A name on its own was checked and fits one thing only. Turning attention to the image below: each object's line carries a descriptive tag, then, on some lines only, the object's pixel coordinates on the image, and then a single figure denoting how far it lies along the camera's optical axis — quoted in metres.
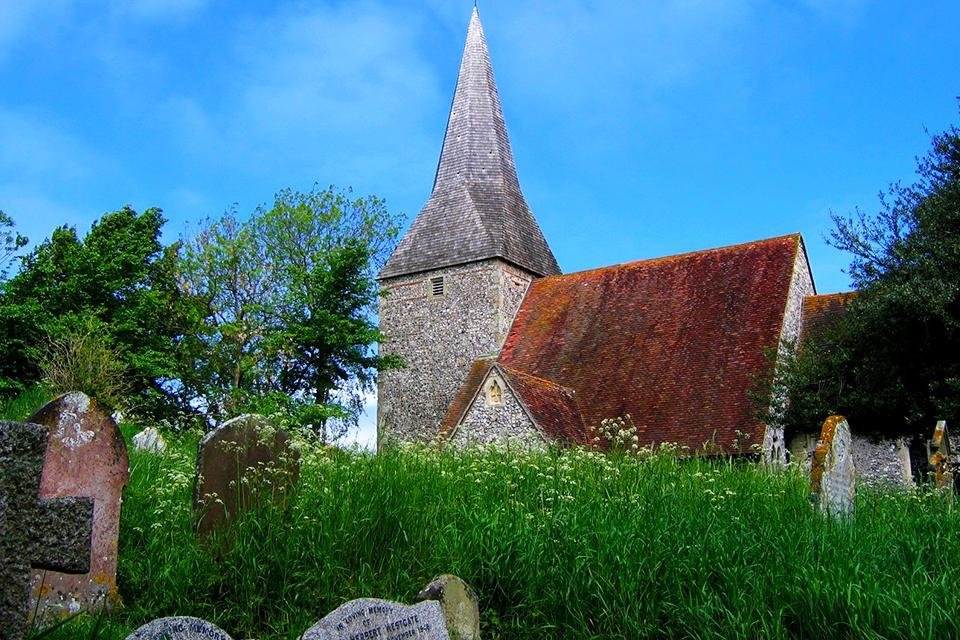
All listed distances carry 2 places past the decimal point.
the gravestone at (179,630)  3.96
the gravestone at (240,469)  6.09
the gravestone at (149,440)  11.03
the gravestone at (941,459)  9.98
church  16.36
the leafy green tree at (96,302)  23.06
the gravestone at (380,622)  4.28
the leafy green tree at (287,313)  21.80
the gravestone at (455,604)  4.92
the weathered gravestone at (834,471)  7.12
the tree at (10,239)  28.22
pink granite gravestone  5.50
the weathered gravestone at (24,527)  2.32
